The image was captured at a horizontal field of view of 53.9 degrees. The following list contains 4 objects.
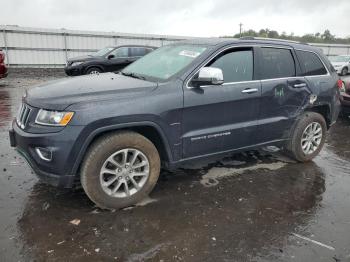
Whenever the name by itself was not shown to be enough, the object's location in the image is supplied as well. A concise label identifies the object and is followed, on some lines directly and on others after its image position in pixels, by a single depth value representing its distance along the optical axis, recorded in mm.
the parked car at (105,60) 13336
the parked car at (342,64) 21281
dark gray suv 3297
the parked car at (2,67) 12000
